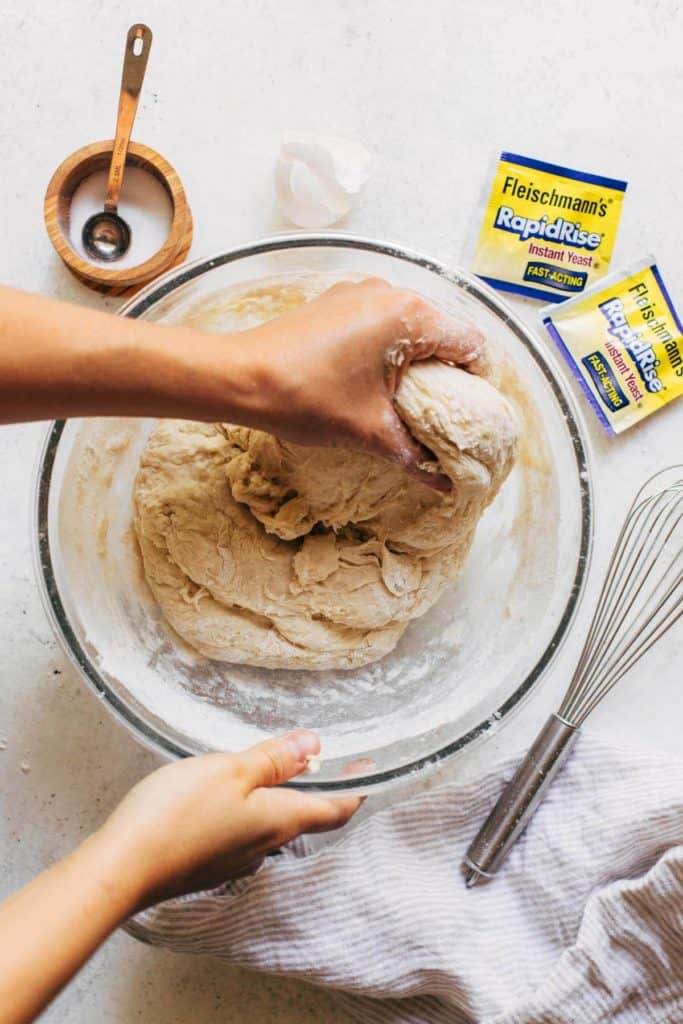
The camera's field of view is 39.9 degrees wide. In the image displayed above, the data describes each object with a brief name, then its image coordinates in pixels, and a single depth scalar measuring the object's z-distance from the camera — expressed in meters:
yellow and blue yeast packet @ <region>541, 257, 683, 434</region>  1.44
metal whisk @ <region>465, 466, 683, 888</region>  1.35
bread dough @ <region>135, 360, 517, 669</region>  1.21
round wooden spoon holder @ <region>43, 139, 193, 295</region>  1.34
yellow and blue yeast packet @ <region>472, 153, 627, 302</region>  1.44
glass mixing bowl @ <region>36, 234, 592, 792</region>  1.26
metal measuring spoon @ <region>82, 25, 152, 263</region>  1.32
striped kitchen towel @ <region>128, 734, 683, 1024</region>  1.31
